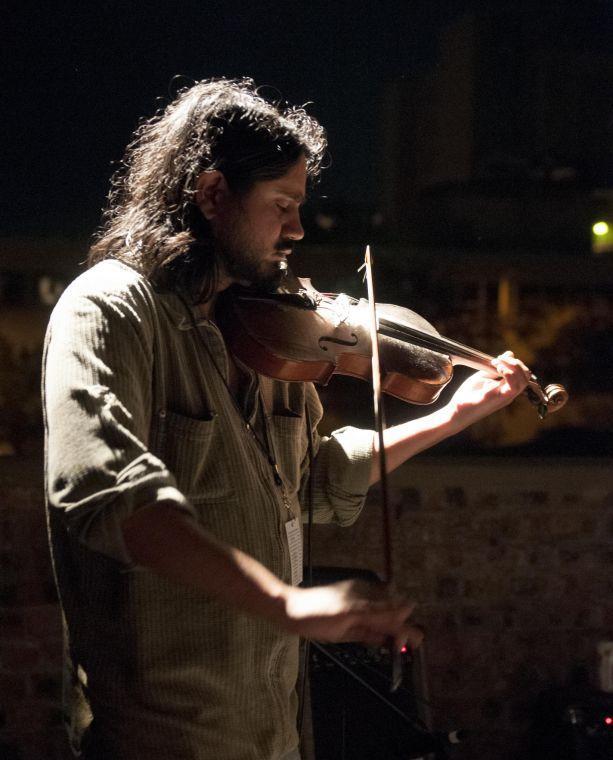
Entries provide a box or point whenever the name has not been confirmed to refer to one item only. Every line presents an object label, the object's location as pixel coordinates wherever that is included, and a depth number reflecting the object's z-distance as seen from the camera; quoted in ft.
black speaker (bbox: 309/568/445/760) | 7.63
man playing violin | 3.17
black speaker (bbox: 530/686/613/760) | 8.67
